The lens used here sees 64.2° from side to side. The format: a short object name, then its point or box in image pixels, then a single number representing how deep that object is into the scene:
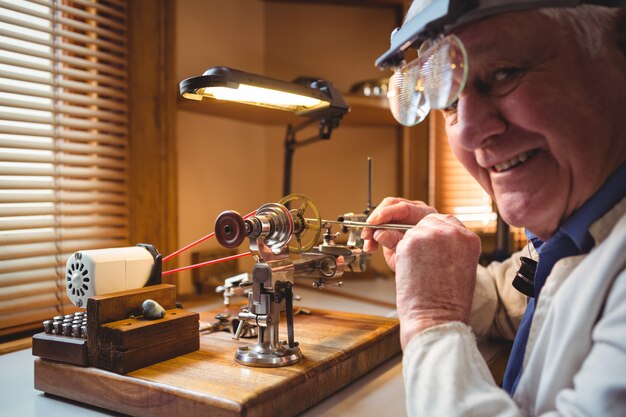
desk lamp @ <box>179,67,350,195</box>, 1.09
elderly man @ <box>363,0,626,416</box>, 0.63
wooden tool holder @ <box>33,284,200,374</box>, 0.96
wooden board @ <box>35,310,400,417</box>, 0.84
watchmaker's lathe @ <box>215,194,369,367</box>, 0.96
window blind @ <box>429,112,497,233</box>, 2.29
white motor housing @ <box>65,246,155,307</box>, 1.08
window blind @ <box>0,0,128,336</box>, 1.40
